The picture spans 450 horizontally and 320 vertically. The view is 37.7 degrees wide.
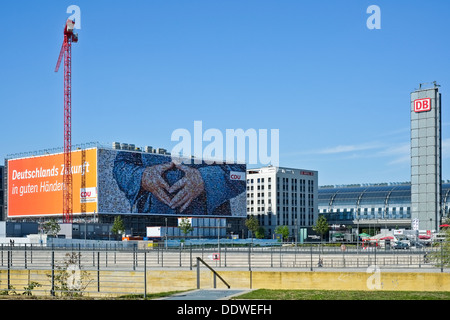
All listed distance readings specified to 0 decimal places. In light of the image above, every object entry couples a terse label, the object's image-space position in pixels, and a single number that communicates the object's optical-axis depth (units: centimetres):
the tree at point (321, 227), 16812
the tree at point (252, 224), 17100
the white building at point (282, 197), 18462
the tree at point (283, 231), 16900
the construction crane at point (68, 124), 14800
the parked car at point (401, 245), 8126
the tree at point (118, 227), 14175
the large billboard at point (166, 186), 15300
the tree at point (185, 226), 14175
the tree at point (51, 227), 12762
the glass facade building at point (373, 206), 17500
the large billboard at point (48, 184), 15300
